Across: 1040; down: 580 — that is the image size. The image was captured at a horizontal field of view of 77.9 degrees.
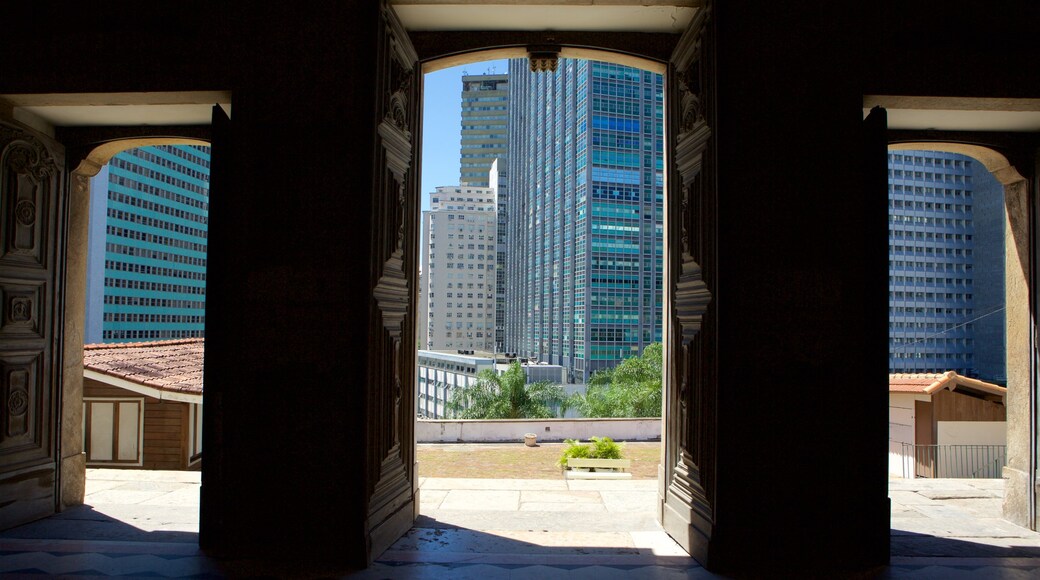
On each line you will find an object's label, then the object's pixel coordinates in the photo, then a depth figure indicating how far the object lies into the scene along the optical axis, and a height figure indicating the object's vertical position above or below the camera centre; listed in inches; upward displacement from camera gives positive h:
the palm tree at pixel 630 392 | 1017.5 -135.4
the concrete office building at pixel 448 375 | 2112.8 -217.0
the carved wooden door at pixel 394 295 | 145.7 +3.6
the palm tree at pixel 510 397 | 1088.2 -148.2
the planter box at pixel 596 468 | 331.3 -82.7
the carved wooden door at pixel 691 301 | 144.9 +3.2
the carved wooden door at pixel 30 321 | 166.4 -4.4
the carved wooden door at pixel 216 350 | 139.3 -9.3
